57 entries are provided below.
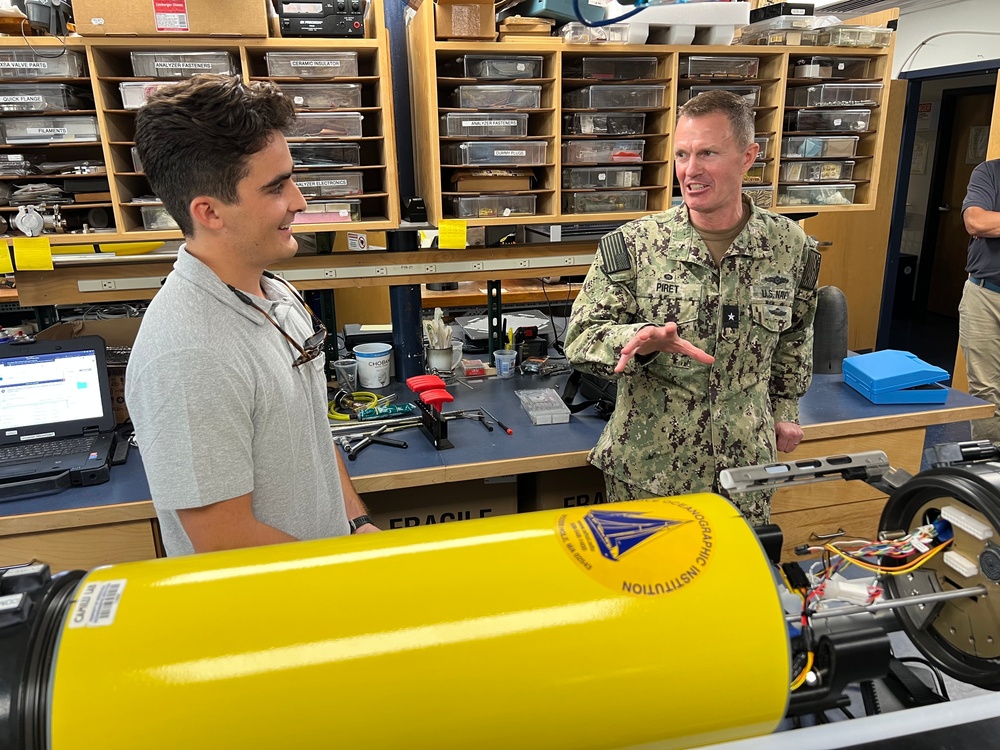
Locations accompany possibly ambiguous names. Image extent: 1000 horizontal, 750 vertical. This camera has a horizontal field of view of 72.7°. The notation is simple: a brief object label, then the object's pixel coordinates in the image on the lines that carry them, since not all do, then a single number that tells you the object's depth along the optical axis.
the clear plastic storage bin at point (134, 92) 1.87
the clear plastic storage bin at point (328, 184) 2.07
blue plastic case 2.24
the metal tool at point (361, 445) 1.93
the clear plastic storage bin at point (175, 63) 1.89
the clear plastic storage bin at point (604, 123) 2.21
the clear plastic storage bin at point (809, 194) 2.47
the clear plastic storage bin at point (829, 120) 2.38
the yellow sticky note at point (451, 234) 2.14
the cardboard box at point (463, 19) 1.96
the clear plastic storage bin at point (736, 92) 2.31
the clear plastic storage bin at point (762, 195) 2.38
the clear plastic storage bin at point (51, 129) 1.88
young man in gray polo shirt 0.93
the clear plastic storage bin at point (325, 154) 2.07
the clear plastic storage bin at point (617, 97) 2.19
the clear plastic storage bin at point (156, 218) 2.02
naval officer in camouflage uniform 1.62
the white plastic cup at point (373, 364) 2.43
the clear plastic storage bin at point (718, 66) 2.24
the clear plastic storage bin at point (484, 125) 2.10
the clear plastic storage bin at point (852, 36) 2.28
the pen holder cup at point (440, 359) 2.56
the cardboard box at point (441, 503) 2.12
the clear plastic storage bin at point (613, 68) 2.19
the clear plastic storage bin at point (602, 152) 2.23
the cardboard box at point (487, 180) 2.17
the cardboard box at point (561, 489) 2.20
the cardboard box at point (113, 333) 2.09
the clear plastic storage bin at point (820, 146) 2.41
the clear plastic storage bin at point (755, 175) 2.39
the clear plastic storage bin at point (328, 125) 2.01
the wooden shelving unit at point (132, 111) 1.85
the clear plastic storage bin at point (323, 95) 2.00
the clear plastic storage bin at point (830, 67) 2.31
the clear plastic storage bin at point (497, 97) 2.10
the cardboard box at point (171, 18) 1.76
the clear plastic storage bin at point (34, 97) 1.85
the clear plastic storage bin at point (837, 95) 2.35
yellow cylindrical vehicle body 0.55
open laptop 1.81
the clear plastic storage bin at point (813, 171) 2.45
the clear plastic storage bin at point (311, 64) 1.96
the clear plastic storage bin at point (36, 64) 1.82
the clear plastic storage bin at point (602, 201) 2.31
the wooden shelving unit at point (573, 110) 2.06
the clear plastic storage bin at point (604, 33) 2.08
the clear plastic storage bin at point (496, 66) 2.07
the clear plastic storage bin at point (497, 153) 2.13
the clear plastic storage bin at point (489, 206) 2.20
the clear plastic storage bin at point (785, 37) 2.27
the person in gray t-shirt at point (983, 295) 3.20
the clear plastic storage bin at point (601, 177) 2.26
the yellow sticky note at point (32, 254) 1.88
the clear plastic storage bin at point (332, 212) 2.08
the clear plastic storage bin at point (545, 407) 2.13
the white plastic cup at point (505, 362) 2.55
